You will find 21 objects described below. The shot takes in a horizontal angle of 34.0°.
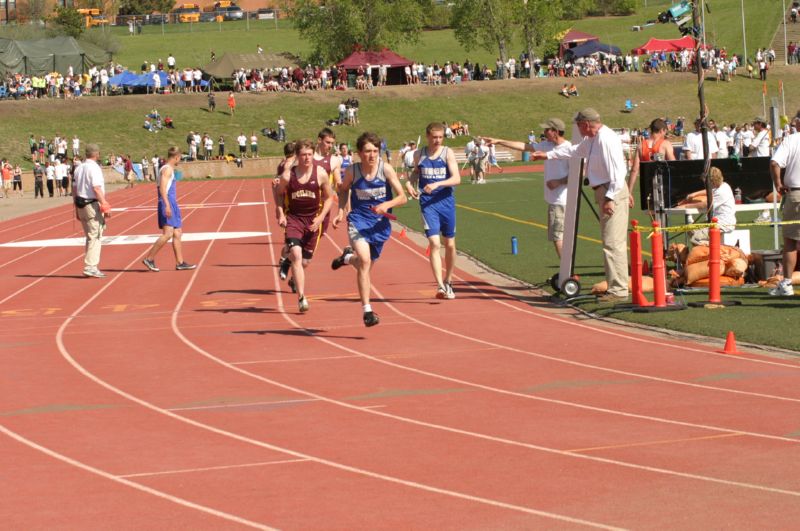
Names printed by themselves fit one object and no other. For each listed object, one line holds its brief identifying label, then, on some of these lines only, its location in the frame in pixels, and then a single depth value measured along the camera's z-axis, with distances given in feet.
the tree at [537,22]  310.08
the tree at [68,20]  353.31
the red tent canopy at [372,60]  268.21
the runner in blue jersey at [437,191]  45.44
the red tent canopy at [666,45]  272.92
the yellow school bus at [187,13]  436.76
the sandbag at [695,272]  46.32
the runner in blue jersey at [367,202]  40.63
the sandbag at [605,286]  45.91
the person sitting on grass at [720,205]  49.49
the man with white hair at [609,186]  43.16
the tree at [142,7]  467.93
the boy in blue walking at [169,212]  61.72
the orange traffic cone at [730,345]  33.91
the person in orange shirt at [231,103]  242.17
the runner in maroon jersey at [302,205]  45.24
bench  217.15
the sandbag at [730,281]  47.14
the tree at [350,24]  306.35
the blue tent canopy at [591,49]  291.17
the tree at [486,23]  309.83
